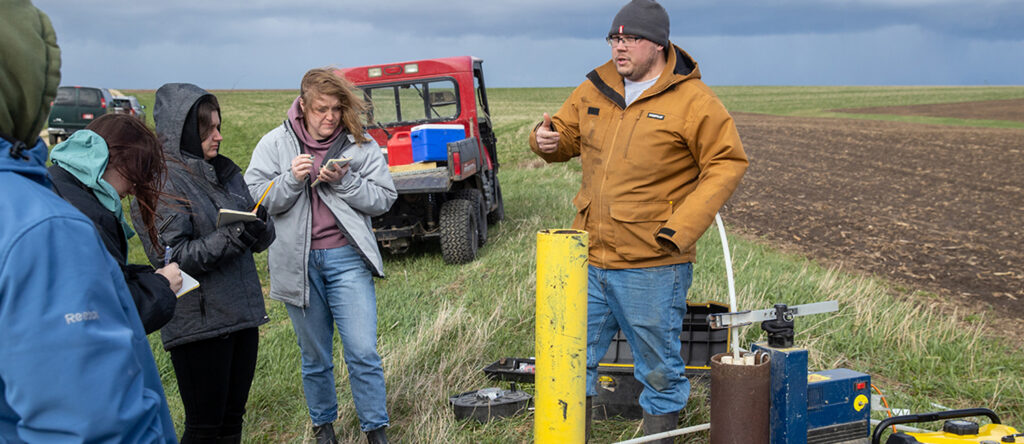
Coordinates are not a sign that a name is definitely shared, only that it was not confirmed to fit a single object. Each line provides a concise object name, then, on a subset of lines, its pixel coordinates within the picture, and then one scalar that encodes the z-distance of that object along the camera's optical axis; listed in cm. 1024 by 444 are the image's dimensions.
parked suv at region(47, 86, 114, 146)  2098
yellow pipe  211
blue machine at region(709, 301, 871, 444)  251
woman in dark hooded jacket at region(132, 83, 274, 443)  275
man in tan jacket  293
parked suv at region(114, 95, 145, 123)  2375
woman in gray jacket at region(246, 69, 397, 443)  324
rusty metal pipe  251
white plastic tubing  257
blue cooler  808
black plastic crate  382
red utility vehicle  748
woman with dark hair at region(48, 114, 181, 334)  186
